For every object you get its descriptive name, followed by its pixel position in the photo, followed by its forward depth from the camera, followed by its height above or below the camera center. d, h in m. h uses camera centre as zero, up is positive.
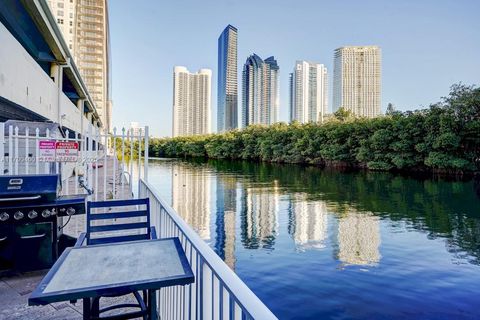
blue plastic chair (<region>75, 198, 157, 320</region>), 2.74 -0.55
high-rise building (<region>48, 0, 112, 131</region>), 65.50 +22.72
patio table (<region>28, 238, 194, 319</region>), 1.45 -0.54
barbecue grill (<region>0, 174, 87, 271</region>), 2.94 -0.53
